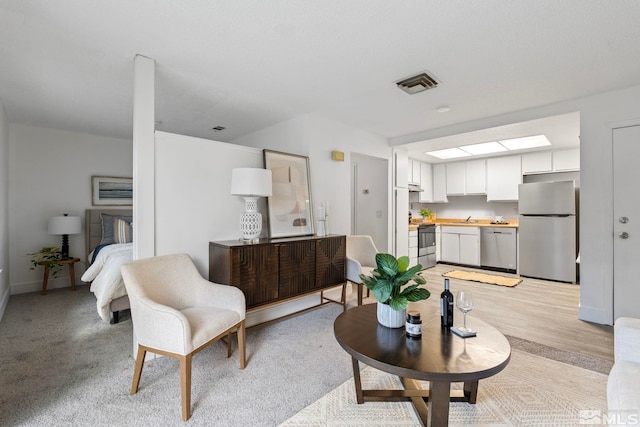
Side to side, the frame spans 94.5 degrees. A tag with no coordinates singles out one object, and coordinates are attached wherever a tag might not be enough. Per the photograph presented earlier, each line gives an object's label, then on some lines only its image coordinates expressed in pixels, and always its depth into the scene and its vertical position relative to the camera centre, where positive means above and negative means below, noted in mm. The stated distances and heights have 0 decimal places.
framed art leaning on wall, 3188 +182
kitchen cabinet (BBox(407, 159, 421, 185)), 5953 +833
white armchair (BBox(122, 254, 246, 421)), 1725 -674
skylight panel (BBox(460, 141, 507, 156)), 4680 +1088
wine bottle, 1728 -560
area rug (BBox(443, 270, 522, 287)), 4641 -1102
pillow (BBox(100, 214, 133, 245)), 4312 -206
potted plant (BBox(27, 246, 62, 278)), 3998 -617
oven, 5656 -644
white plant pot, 1740 -622
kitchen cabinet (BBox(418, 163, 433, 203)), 6346 +636
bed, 2789 -667
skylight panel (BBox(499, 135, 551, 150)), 4301 +1085
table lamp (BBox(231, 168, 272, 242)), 2645 +202
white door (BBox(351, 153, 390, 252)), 4711 +227
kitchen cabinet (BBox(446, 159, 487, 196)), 5957 +721
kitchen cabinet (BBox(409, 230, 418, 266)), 5407 -635
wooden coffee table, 1295 -685
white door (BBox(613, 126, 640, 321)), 2824 -92
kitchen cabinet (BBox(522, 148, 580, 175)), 4980 +883
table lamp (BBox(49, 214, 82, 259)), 4047 -189
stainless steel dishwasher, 5340 -666
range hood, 6022 +501
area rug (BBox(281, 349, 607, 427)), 1606 -1127
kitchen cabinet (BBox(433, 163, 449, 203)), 6504 +646
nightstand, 3971 -796
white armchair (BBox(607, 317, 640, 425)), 1092 -707
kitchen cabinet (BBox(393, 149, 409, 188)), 4918 +769
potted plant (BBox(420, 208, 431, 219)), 6609 -19
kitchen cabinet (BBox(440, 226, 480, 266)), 5775 -659
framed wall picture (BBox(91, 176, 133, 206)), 4641 +361
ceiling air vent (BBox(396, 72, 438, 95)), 2594 +1187
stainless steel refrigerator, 4629 -302
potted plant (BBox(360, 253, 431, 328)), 1692 -451
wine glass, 1654 -508
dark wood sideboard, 2484 -501
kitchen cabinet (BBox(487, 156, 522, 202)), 5535 +654
